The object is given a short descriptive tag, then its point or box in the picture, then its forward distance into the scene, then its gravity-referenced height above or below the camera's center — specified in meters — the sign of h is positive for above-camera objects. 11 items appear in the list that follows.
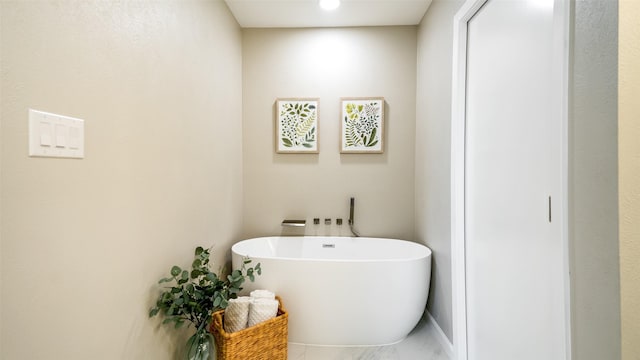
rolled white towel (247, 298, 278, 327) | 1.70 -0.80
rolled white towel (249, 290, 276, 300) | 1.84 -0.75
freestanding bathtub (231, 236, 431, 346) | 1.92 -0.79
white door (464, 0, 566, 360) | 1.13 -0.04
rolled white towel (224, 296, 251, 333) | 1.69 -0.82
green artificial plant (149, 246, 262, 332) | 1.34 -0.58
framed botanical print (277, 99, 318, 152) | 2.77 +0.53
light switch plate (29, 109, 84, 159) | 0.79 +0.13
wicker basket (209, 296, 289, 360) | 1.56 -0.93
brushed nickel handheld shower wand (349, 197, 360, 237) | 2.72 -0.36
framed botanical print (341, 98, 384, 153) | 2.73 +0.52
